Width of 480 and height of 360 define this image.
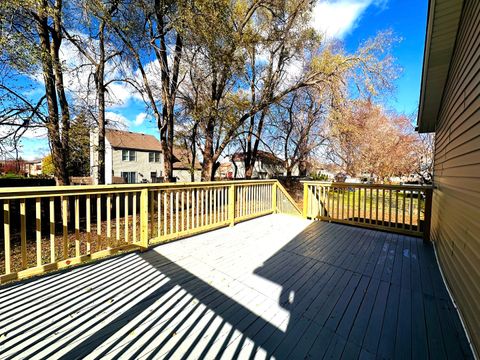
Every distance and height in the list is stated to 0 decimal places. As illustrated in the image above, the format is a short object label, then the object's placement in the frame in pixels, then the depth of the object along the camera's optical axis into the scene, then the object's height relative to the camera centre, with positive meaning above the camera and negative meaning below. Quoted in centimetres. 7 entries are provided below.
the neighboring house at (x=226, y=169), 3045 +22
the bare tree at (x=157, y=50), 595 +381
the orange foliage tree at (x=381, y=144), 1238 +175
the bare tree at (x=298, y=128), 1330 +313
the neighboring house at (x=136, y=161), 1892 +85
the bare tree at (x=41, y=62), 396 +221
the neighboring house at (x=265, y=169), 2420 +23
